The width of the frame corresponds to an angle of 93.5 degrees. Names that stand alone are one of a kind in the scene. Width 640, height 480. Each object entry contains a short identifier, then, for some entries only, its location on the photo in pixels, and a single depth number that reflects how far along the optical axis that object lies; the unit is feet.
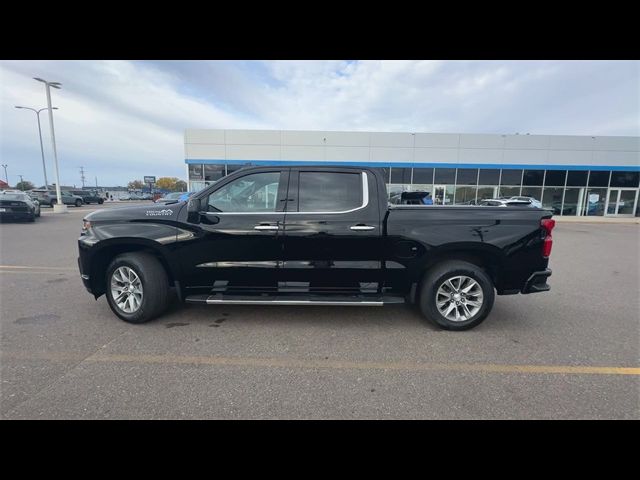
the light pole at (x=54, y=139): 65.31
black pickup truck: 12.22
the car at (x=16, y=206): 45.40
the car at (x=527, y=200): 59.94
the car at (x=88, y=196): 114.03
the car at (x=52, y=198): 97.86
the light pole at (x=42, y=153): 95.94
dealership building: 74.69
